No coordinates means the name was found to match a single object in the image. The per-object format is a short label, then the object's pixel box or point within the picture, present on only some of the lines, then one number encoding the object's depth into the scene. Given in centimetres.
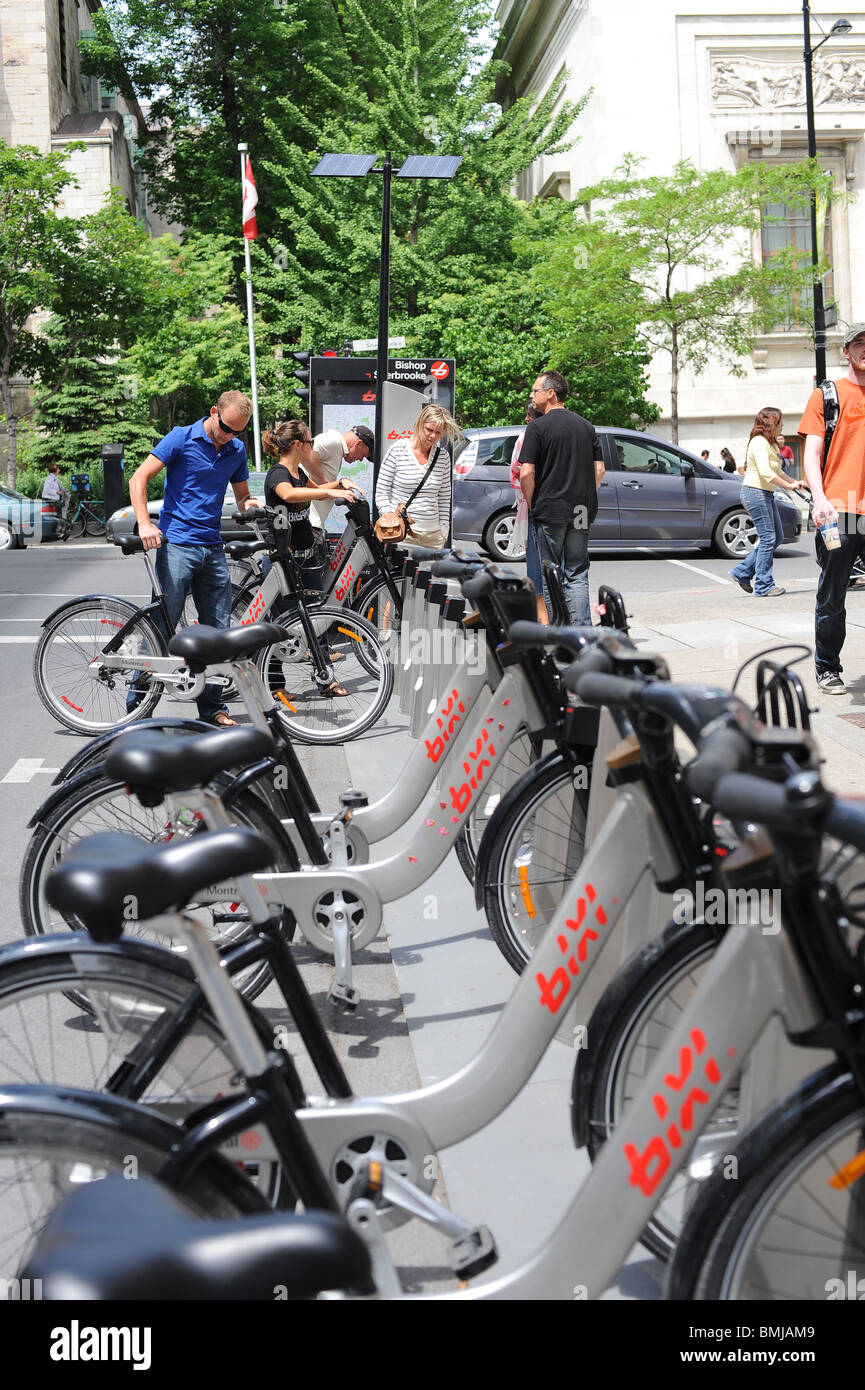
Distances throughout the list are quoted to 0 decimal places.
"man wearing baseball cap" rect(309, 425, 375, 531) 1139
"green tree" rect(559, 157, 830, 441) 2948
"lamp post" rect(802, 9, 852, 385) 2683
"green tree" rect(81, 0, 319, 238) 4084
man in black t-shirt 964
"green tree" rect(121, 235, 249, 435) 3550
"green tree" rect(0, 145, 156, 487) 3147
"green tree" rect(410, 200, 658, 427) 3017
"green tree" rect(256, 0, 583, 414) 3312
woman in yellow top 1438
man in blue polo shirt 783
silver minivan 1964
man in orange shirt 768
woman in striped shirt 955
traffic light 1509
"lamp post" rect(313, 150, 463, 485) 1211
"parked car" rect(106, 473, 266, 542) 2008
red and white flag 3309
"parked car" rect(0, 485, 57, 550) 2773
